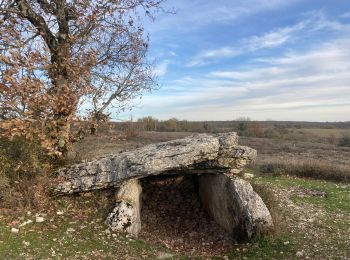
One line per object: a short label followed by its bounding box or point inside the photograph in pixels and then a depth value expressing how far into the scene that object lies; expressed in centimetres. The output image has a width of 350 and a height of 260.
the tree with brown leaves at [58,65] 920
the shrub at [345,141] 4811
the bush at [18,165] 935
